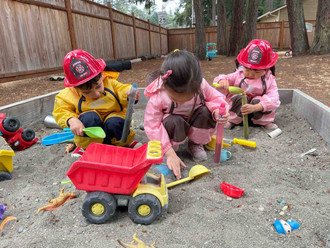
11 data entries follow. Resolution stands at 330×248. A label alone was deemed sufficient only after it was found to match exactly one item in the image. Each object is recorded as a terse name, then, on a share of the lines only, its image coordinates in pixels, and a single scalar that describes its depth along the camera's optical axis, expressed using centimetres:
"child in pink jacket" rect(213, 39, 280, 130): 224
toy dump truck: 105
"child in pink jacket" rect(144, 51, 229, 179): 135
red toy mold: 127
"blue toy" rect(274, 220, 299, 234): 102
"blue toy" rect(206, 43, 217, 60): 905
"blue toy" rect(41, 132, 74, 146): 163
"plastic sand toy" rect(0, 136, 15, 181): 153
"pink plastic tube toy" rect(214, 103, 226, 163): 157
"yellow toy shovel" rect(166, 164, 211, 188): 140
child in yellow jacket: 162
